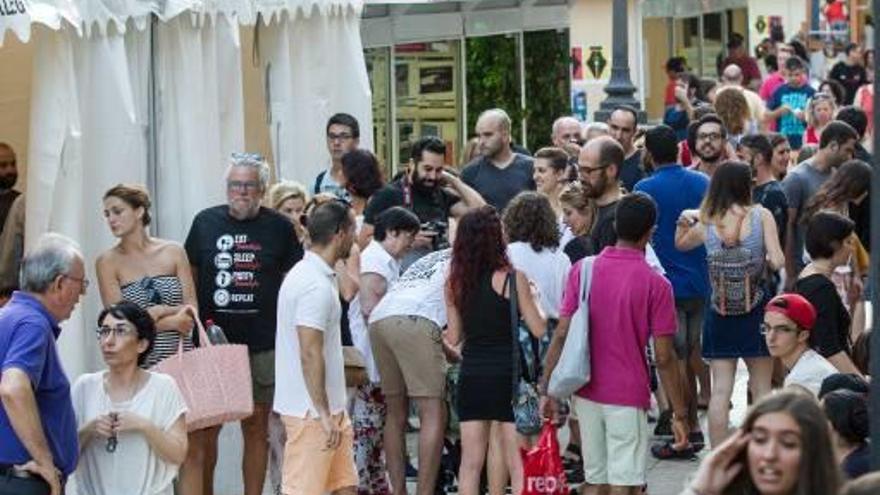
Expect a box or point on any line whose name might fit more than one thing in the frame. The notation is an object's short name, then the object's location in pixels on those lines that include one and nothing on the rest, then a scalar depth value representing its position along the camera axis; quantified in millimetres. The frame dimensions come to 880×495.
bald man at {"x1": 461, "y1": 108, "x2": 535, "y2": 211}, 15484
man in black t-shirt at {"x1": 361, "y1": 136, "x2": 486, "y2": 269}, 14250
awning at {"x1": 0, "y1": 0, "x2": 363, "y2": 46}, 11164
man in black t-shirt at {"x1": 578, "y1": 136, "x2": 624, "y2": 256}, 13359
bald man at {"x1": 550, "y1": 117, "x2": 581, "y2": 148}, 17997
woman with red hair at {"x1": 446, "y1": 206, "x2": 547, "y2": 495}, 11828
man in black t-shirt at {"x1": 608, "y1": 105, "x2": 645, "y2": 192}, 16281
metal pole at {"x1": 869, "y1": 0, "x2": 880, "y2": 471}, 7863
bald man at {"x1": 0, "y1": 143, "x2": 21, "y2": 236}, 13719
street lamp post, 24594
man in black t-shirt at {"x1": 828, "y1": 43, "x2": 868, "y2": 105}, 32781
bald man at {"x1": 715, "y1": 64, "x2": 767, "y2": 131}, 22625
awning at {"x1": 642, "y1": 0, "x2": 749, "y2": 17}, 33906
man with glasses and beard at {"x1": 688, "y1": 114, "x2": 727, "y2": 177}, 15312
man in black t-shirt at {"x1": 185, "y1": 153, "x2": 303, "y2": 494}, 12477
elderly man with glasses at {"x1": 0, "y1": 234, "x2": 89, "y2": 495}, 9523
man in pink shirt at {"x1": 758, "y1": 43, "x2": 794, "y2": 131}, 27734
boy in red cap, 10539
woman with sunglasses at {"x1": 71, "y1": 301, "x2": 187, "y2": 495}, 10406
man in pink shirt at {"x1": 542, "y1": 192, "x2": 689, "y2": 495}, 11656
